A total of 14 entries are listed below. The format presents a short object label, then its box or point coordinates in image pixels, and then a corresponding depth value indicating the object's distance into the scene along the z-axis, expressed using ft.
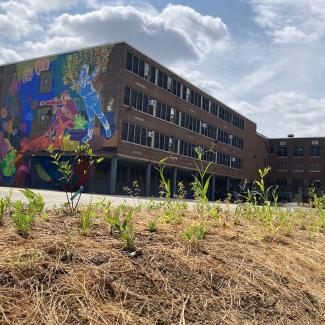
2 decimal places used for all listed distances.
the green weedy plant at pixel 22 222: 11.52
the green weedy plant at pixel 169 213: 15.55
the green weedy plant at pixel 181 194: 20.71
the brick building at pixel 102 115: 124.98
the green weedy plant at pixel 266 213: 17.80
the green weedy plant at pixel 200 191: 17.12
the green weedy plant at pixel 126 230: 11.02
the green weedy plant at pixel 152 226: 13.56
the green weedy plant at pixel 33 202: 13.60
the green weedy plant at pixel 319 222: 20.33
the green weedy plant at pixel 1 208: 13.00
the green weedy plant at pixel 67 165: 15.67
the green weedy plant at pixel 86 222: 12.13
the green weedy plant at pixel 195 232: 12.72
